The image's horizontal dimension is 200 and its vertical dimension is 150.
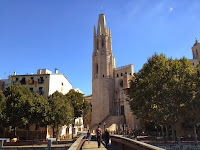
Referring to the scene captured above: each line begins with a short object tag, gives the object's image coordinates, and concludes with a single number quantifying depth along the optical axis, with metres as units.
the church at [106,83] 54.62
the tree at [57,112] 30.10
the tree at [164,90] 21.91
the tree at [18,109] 28.39
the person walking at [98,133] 13.98
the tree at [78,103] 39.38
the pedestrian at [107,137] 13.61
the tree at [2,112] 28.02
